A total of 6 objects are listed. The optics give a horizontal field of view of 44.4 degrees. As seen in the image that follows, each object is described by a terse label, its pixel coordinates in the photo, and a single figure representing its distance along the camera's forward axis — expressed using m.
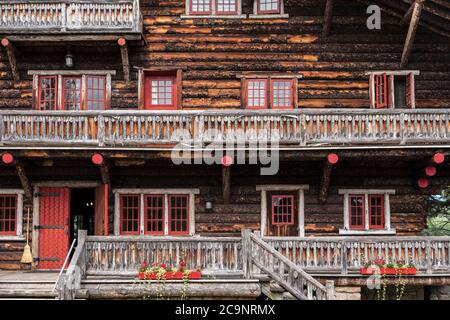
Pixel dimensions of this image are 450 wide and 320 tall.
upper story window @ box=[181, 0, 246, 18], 19.89
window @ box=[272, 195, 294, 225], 19.27
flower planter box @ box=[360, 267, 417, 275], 15.77
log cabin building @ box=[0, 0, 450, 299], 17.31
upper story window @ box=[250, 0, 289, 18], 19.83
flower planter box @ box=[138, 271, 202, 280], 14.70
